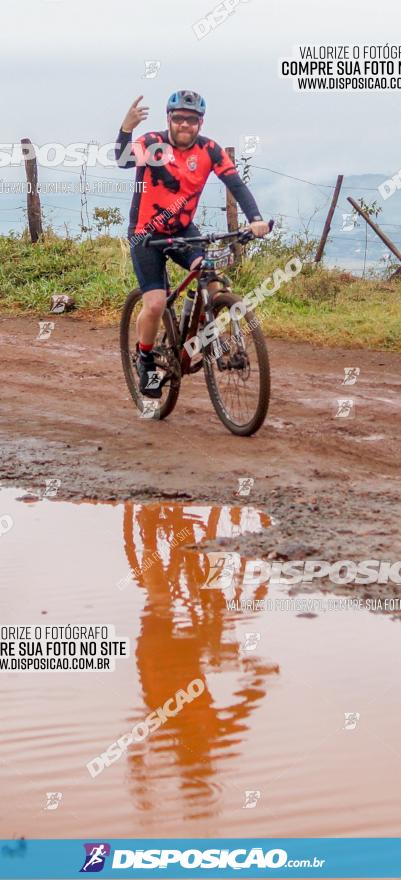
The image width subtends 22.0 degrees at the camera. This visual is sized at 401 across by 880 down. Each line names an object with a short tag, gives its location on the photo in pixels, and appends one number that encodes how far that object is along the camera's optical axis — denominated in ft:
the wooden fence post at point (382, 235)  55.62
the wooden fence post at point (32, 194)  53.36
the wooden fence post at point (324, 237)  57.67
